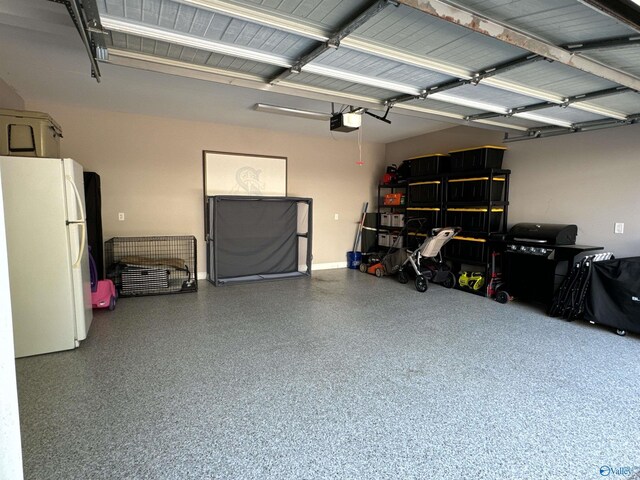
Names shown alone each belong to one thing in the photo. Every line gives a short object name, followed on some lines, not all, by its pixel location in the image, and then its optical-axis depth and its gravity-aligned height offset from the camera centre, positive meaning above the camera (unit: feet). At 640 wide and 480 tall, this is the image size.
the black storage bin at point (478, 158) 16.55 +2.31
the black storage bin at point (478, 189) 16.52 +0.82
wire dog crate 15.97 -2.90
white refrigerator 9.21 -1.30
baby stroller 17.01 -2.94
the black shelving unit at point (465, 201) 16.62 +0.24
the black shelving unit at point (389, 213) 22.13 -0.79
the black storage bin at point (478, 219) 16.70 -0.63
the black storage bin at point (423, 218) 19.21 -0.73
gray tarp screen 18.78 -1.89
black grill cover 11.59 -2.99
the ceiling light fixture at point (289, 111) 14.90 +4.04
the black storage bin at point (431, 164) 18.94 +2.26
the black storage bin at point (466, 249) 16.76 -2.15
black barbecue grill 14.02 -2.13
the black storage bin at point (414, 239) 20.03 -1.97
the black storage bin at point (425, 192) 19.10 +0.77
